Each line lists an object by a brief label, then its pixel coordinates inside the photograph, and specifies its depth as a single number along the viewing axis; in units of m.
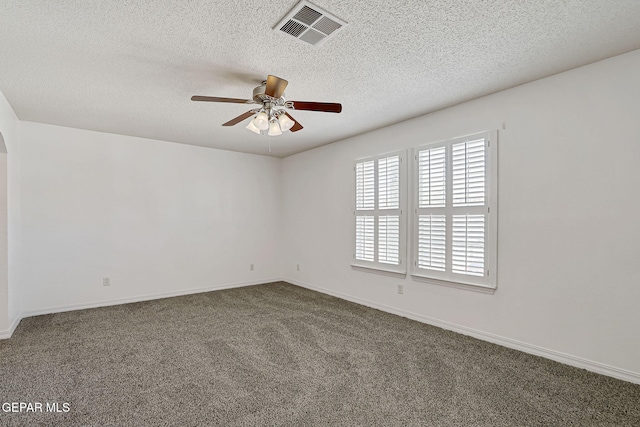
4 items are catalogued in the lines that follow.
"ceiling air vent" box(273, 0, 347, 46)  1.93
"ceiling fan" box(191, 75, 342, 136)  2.48
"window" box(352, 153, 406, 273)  4.16
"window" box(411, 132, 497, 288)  3.25
